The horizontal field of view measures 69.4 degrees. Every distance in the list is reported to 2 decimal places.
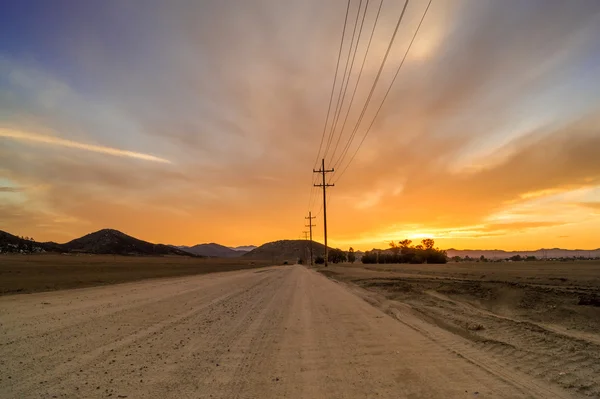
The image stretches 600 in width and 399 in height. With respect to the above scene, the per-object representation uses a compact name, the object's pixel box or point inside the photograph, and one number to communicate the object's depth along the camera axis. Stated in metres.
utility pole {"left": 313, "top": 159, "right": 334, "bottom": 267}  80.94
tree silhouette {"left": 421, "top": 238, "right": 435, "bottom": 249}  188.68
